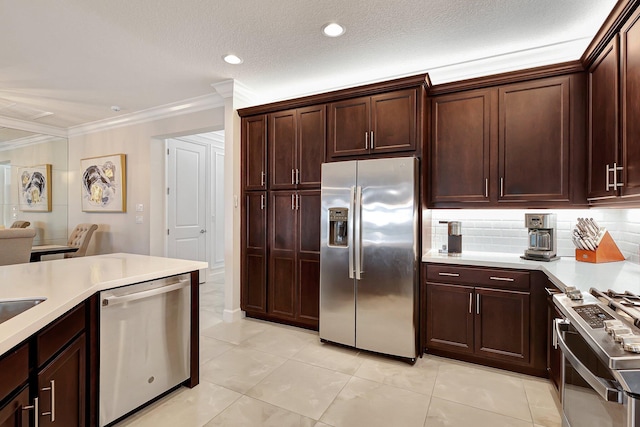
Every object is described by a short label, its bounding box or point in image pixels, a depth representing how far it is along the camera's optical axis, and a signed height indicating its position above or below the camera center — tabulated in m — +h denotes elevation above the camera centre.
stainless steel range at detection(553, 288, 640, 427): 0.91 -0.51
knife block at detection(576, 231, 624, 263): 2.30 -0.29
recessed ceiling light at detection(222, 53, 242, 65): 2.89 +1.48
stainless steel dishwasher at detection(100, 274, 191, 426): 1.68 -0.79
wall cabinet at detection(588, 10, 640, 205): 1.70 +0.58
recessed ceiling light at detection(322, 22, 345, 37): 2.40 +1.46
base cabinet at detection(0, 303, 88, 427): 0.98 -0.63
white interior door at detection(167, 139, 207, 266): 4.91 +0.21
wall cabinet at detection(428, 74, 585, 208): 2.43 +0.57
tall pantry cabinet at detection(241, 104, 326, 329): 3.21 -0.01
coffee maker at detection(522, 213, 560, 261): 2.46 -0.20
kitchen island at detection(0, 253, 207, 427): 1.01 -0.50
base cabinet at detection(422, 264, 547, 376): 2.32 -0.83
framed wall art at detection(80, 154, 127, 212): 4.82 +0.48
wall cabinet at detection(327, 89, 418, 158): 2.73 +0.83
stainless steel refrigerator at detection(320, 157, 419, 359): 2.56 -0.37
